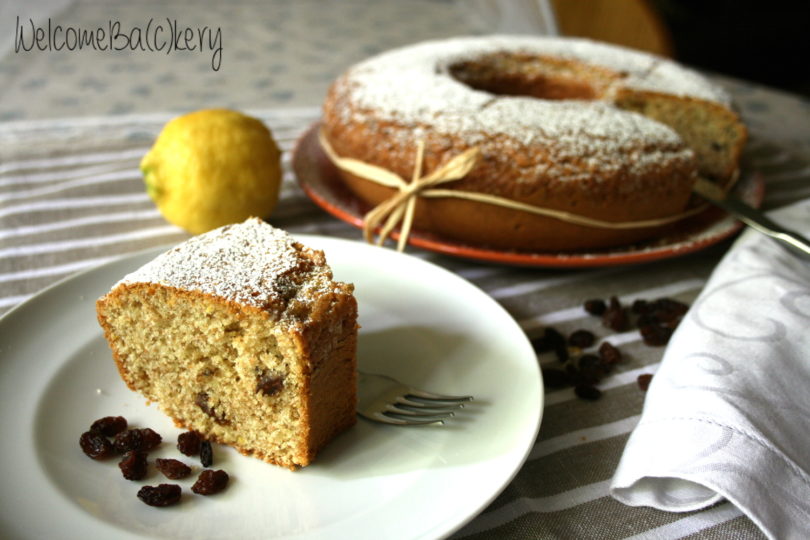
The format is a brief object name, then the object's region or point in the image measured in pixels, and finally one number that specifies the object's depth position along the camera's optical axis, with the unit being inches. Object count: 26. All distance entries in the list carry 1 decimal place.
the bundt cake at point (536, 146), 26.4
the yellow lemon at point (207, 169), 26.6
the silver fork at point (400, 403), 22.2
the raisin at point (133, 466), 21.3
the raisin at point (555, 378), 23.8
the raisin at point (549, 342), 24.7
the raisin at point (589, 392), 23.5
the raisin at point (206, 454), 21.8
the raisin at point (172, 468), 21.4
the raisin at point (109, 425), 22.0
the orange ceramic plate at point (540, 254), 26.4
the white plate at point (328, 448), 20.6
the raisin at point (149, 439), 21.9
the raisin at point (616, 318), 25.3
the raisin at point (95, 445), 21.6
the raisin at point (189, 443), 21.9
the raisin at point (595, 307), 25.7
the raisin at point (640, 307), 25.8
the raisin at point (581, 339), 24.8
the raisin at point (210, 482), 21.1
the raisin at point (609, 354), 24.3
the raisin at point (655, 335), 24.8
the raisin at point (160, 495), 20.9
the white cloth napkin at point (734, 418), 21.0
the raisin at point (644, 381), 23.7
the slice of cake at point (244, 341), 21.4
